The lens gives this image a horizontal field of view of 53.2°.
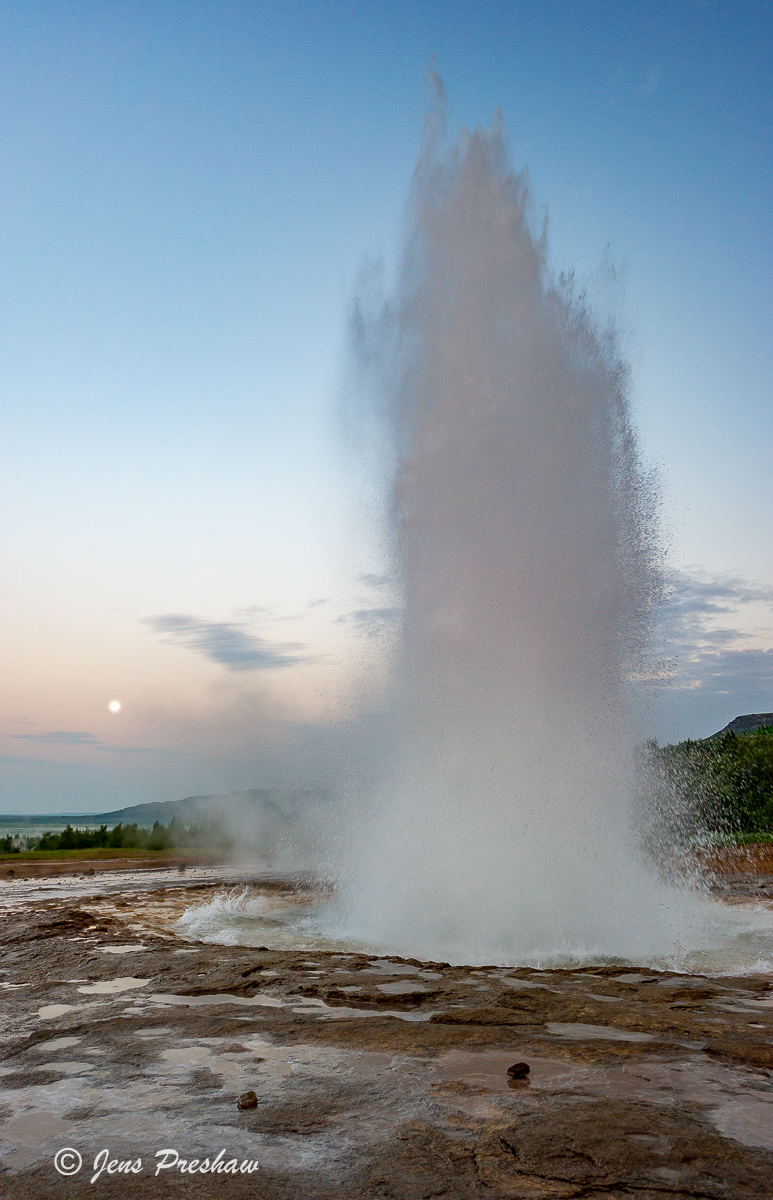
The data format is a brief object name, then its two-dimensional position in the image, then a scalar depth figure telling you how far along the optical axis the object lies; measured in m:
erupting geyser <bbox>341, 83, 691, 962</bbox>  9.88
